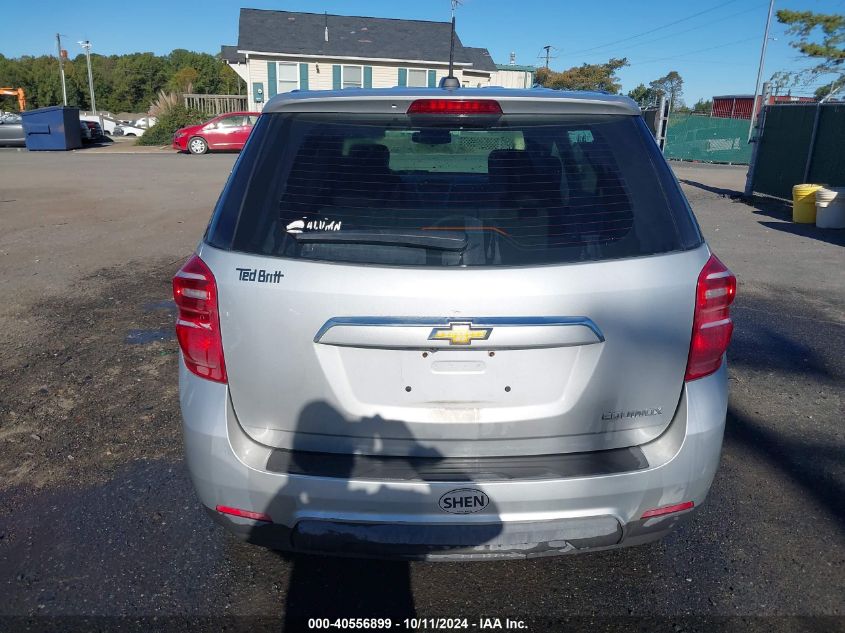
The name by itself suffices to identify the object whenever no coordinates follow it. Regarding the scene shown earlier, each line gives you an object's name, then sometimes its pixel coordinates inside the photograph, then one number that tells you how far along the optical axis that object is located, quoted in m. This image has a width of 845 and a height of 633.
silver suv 2.10
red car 28.06
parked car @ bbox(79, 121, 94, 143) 30.62
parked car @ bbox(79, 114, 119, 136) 43.50
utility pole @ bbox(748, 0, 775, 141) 37.86
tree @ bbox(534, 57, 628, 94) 55.97
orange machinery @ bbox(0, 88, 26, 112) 39.56
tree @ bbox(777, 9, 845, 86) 36.25
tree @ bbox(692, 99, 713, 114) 75.51
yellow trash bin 11.49
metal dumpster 27.98
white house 34.50
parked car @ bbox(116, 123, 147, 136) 42.39
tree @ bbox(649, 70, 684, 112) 80.30
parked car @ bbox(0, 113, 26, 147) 29.70
